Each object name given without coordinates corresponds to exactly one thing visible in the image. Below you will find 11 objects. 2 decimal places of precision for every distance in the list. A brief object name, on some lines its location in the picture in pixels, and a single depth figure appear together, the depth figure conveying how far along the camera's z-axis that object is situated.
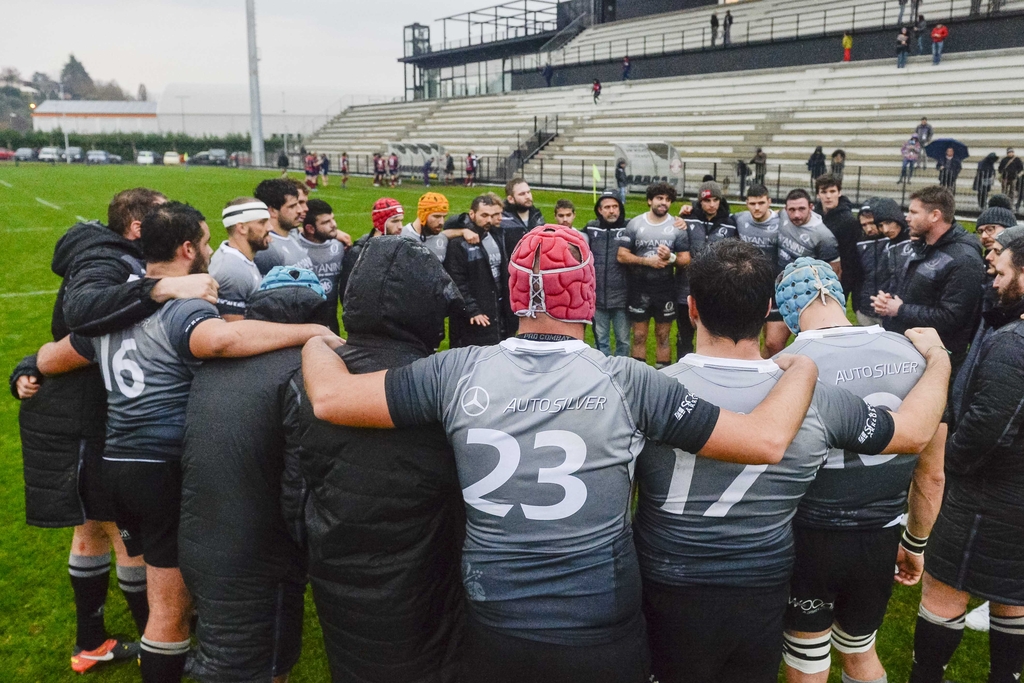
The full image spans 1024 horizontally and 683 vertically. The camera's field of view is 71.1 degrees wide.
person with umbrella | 19.92
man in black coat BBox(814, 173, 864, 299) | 7.41
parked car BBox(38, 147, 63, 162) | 62.31
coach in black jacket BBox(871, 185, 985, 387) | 4.82
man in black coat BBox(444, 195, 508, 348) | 6.65
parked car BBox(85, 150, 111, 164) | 63.84
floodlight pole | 47.62
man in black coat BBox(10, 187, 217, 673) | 3.24
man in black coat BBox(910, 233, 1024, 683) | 2.85
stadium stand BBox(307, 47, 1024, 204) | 23.38
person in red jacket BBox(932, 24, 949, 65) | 25.50
